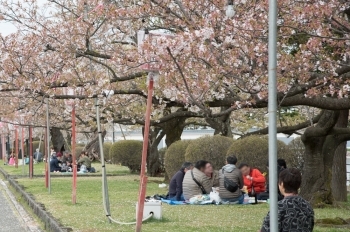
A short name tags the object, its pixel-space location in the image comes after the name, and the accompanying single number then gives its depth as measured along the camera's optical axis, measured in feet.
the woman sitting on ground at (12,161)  169.68
